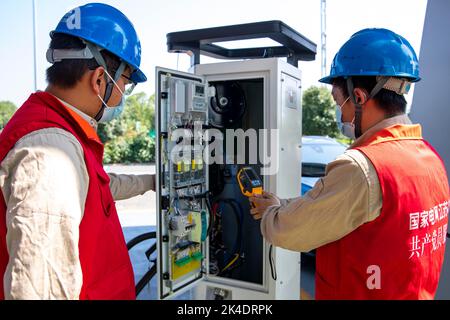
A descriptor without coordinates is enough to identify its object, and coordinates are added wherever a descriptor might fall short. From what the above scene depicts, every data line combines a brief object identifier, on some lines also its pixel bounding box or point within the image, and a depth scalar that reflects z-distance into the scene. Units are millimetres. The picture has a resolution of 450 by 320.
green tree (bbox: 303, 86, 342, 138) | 17250
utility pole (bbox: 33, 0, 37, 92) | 10656
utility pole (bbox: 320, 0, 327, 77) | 10875
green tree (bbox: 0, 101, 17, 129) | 21736
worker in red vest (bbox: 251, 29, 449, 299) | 1358
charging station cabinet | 2240
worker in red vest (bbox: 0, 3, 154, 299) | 955
